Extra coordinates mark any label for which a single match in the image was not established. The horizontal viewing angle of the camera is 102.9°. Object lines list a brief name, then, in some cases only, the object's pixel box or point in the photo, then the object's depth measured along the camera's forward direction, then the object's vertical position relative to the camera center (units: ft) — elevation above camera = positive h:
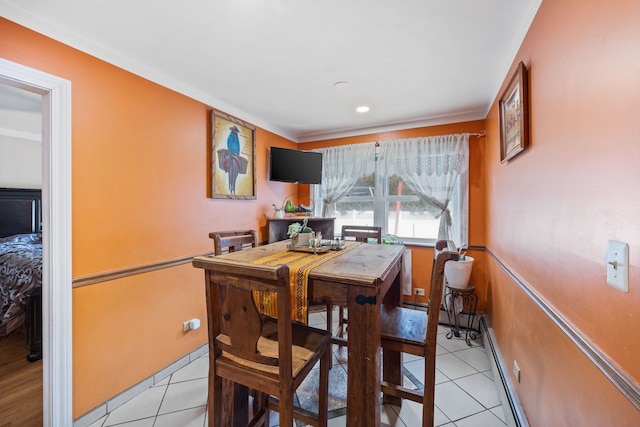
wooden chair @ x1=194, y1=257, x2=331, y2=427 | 3.11 -1.88
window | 9.86 +0.61
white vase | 8.49 -2.03
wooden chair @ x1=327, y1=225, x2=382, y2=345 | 8.41 -0.67
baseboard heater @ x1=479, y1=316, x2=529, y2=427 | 4.77 -3.85
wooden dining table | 3.71 -1.60
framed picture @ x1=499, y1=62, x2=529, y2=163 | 4.64 +2.00
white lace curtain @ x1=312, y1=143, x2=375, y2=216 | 11.48 +1.95
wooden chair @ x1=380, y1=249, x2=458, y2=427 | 4.11 -2.18
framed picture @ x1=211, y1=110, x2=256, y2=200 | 8.31 +1.95
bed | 7.50 -2.34
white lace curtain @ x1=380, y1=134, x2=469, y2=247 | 9.68 +1.54
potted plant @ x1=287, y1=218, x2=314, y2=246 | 6.08 -0.56
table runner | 4.02 -1.31
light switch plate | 2.14 -0.47
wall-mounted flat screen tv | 10.69 +2.06
